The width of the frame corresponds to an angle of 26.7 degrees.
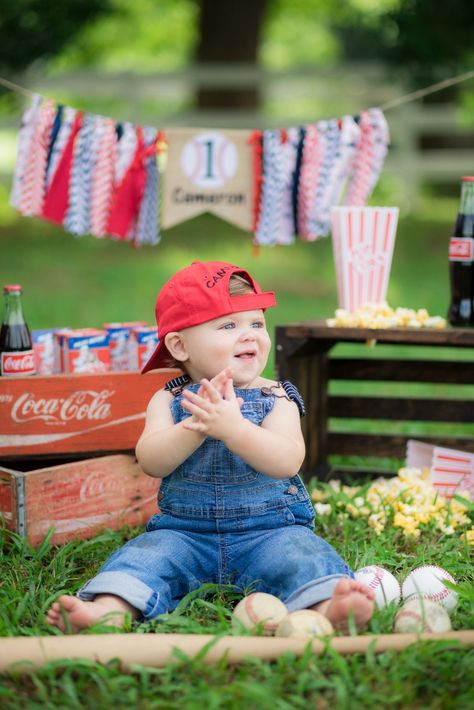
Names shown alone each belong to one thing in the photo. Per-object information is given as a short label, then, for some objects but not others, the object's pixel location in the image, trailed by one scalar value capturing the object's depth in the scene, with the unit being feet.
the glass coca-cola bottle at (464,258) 12.48
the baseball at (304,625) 8.05
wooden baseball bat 7.67
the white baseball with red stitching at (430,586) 8.96
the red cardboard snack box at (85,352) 11.93
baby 8.72
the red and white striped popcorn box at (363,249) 12.77
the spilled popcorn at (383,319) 12.20
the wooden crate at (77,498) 10.81
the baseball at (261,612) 8.34
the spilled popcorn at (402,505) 11.39
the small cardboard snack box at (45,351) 11.99
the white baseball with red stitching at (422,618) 8.34
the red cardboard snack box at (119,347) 12.36
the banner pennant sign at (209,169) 14.74
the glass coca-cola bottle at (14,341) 11.43
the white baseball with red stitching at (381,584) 9.08
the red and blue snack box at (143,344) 12.05
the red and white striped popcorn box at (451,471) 12.41
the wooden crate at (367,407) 13.69
